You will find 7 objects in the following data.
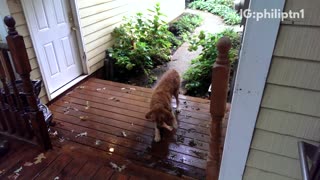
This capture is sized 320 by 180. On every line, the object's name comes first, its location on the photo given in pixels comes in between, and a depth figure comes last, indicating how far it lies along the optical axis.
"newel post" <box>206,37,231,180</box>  1.15
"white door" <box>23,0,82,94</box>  2.96
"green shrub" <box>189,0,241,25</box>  8.84
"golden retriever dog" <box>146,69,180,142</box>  2.51
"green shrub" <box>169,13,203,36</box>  7.37
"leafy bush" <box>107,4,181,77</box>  4.56
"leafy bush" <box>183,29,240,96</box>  4.21
